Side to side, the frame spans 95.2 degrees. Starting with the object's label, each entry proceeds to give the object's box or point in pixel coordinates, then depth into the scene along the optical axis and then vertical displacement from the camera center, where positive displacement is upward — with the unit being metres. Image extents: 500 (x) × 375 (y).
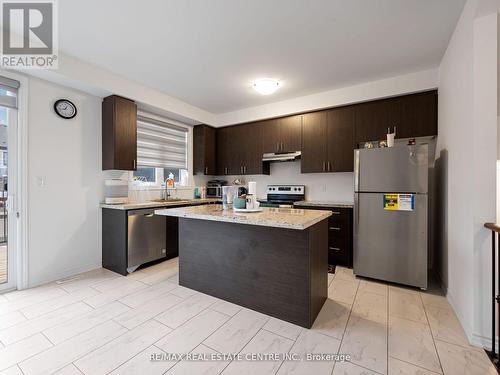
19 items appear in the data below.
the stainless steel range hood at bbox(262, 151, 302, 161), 3.93 +0.54
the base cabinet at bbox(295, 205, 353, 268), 3.29 -0.73
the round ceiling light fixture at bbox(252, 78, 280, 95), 3.10 +1.40
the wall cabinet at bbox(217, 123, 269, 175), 4.37 +0.73
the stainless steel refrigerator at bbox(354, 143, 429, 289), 2.56 -0.32
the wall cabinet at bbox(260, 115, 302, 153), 3.94 +0.94
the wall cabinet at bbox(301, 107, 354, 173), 3.48 +0.73
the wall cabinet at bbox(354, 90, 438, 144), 2.96 +0.97
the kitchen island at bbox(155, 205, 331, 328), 1.90 -0.69
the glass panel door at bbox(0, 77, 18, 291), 2.52 +0.05
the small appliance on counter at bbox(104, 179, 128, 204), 3.24 -0.07
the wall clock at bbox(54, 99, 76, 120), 2.84 +0.99
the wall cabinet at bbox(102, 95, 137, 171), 3.12 +0.75
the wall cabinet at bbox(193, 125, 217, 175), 4.64 +0.75
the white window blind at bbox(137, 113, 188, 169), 3.85 +0.80
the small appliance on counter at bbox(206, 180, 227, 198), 4.84 -0.03
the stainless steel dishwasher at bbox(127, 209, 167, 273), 3.06 -0.73
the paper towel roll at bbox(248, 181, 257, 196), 2.39 -0.02
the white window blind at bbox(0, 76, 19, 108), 2.41 +1.02
